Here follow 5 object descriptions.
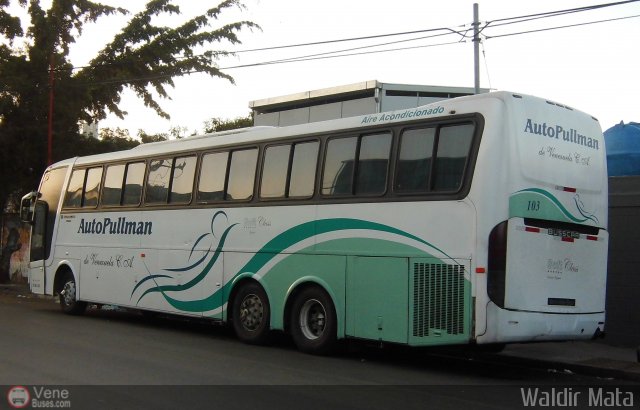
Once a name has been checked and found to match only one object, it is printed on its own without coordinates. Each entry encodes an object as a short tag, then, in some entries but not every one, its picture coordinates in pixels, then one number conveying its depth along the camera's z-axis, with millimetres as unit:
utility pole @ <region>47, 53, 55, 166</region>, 23092
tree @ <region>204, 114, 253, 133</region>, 49281
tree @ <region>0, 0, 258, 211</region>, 24156
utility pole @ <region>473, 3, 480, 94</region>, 17797
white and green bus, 9773
